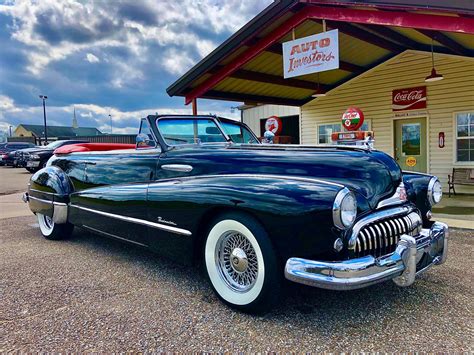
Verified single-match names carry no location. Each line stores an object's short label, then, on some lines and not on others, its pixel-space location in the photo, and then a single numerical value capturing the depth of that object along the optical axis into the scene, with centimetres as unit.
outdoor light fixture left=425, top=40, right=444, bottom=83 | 815
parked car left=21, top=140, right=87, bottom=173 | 1688
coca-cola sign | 938
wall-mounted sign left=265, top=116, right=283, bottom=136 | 779
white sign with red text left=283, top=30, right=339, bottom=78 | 664
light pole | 3806
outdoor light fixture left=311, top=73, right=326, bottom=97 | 1048
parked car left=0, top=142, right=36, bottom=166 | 2463
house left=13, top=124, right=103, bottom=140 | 6481
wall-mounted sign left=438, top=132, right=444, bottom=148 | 912
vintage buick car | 236
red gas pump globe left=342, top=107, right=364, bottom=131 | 905
